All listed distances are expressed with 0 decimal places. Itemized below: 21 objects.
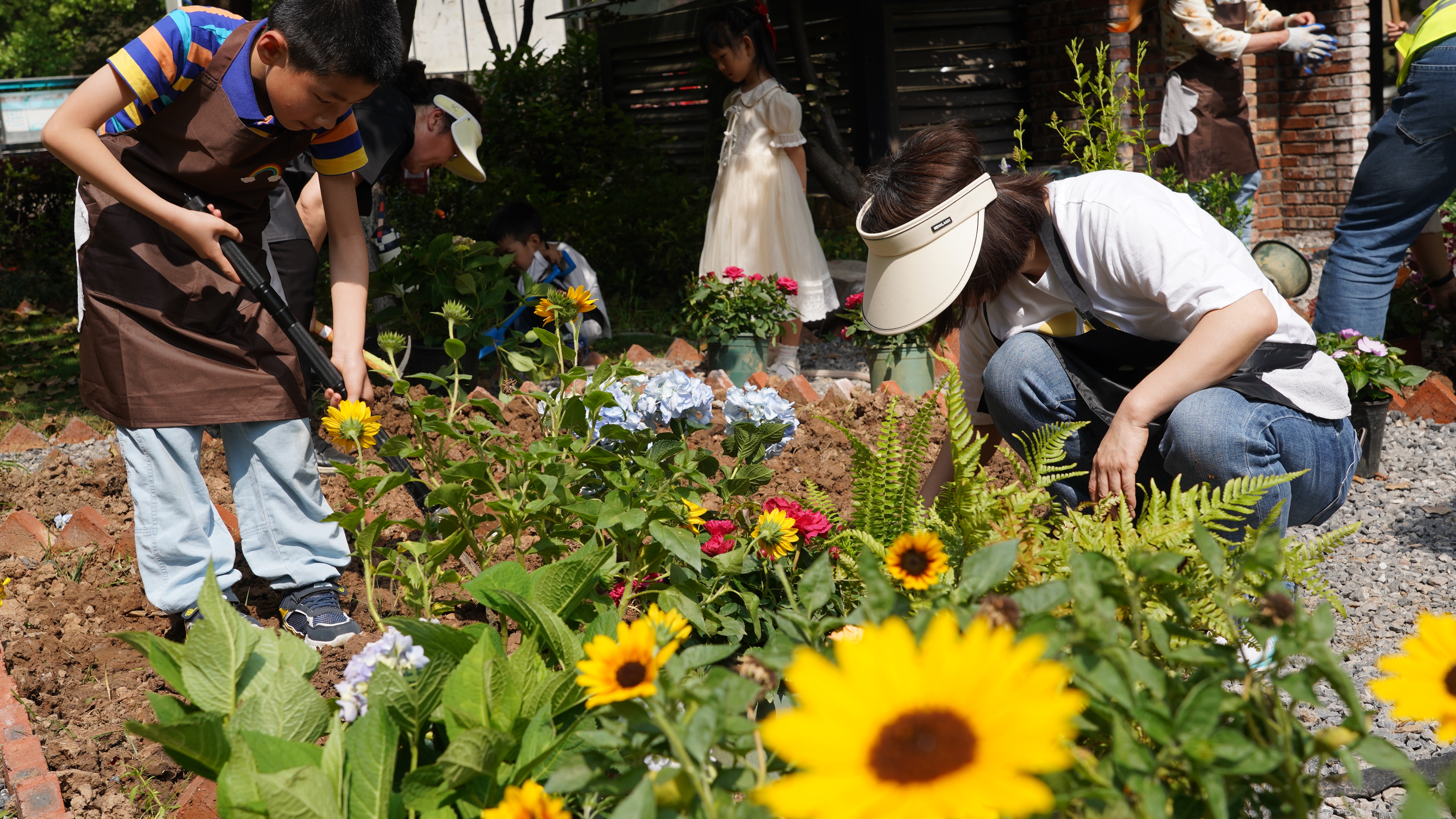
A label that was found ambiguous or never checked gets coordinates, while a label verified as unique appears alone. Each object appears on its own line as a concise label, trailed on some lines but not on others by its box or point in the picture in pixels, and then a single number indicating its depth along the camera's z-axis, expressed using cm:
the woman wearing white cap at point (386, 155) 283
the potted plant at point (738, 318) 417
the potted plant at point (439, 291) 359
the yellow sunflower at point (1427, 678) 69
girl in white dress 462
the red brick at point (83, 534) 267
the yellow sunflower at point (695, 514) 155
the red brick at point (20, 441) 375
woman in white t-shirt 175
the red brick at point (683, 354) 462
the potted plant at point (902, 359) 378
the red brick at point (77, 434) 386
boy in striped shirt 185
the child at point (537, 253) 454
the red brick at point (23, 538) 264
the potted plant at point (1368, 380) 298
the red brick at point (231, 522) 274
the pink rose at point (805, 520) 149
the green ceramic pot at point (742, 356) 422
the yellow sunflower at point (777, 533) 141
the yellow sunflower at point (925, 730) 58
